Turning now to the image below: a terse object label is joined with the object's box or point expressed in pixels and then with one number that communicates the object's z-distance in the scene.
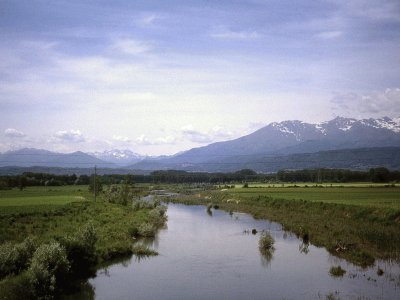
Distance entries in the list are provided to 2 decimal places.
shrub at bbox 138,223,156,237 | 48.88
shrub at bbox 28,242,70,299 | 23.98
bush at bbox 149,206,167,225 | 58.91
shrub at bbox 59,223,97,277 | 30.25
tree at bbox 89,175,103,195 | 108.28
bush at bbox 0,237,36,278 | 25.61
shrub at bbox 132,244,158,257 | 38.69
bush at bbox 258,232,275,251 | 40.50
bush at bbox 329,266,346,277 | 30.25
